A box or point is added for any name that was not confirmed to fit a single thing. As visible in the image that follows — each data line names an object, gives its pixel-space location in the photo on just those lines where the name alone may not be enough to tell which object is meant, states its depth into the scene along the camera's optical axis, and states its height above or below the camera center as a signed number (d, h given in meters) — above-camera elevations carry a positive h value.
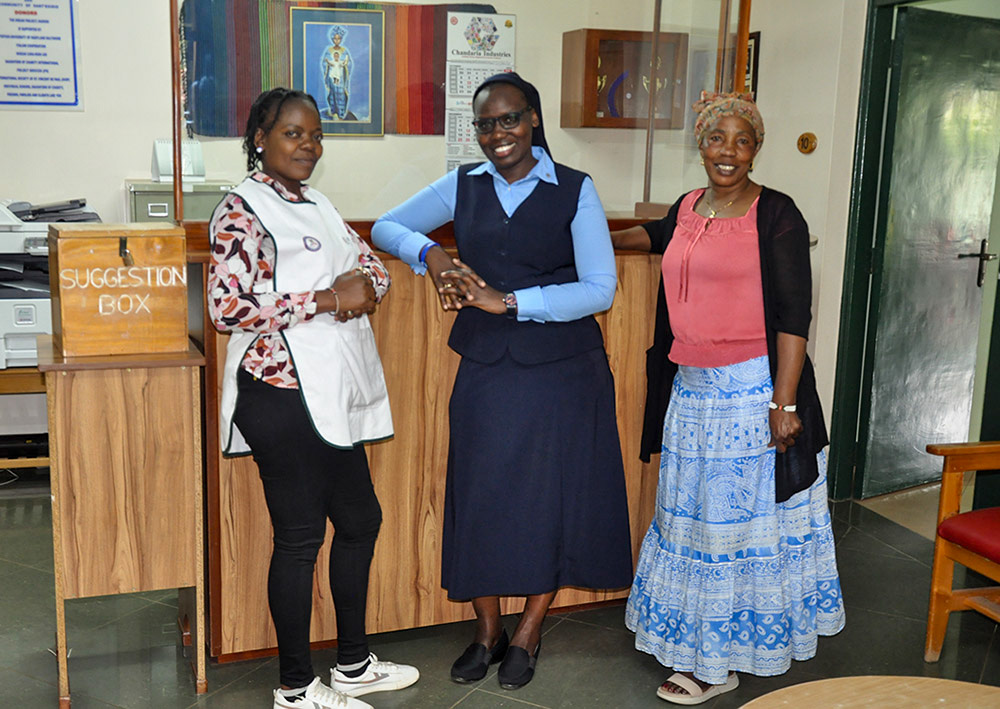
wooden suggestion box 2.37 -0.27
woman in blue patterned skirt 2.44 -0.62
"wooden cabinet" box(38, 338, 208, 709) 2.40 -0.73
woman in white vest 2.22 -0.37
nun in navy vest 2.45 -0.48
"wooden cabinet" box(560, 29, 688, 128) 2.98 +0.34
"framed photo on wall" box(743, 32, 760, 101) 4.51 +0.59
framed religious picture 2.67 +0.31
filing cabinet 4.58 -0.12
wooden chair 2.77 -0.93
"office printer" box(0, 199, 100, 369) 4.17 -0.48
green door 4.07 -0.17
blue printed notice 4.68 +0.55
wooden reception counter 2.68 -0.80
